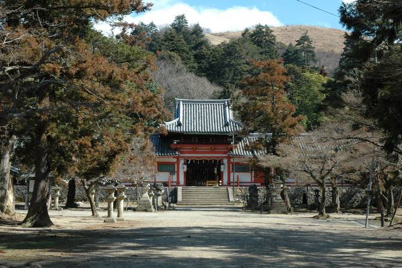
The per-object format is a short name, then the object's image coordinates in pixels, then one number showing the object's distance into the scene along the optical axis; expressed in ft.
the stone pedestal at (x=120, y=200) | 68.39
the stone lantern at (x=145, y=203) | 93.97
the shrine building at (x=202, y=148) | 138.31
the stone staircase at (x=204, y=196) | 123.65
